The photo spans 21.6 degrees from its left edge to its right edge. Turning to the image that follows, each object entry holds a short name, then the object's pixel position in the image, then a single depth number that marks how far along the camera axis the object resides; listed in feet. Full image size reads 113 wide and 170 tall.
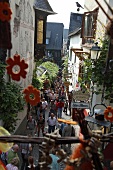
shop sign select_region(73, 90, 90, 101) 40.93
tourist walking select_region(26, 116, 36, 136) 37.45
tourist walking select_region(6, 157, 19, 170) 21.35
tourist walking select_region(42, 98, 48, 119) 49.35
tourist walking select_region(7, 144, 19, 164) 24.93
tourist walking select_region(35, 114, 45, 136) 40.91
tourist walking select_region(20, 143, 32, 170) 28.53
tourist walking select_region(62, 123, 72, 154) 33.53
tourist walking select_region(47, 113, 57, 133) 39.55
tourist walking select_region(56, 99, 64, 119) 51.83
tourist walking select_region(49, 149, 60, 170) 21.40
